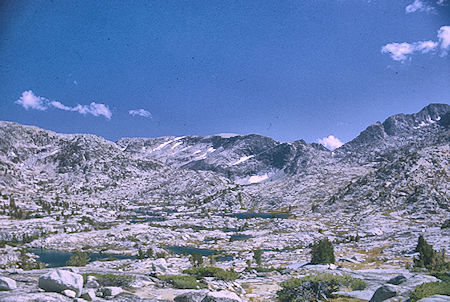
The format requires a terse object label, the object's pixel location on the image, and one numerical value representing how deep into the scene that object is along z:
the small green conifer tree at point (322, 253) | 53.84
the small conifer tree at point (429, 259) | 39.06
